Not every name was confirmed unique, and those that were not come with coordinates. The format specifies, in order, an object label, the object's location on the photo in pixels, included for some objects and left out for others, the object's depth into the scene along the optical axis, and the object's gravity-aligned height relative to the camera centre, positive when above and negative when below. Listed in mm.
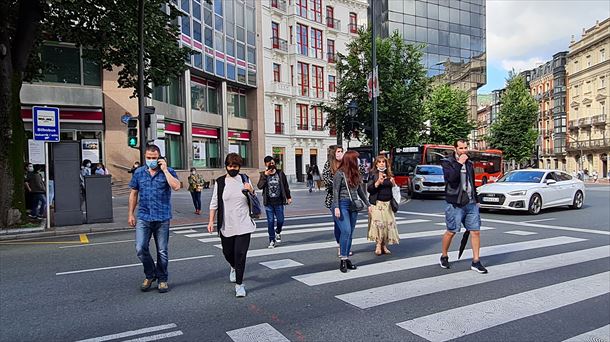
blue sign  11297 +1141
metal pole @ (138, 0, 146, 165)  12828 +2597
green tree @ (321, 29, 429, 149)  24828 +4147
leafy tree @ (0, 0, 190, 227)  11242 +3810
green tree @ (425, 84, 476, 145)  37812 +3620
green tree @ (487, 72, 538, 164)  47250 +3542
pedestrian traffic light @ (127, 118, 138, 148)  13094 +1033
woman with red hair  6391 -552
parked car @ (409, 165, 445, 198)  20453 -997
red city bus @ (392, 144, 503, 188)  25812 +133
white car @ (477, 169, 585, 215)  13523 -1065
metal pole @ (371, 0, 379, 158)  17225 +1899
